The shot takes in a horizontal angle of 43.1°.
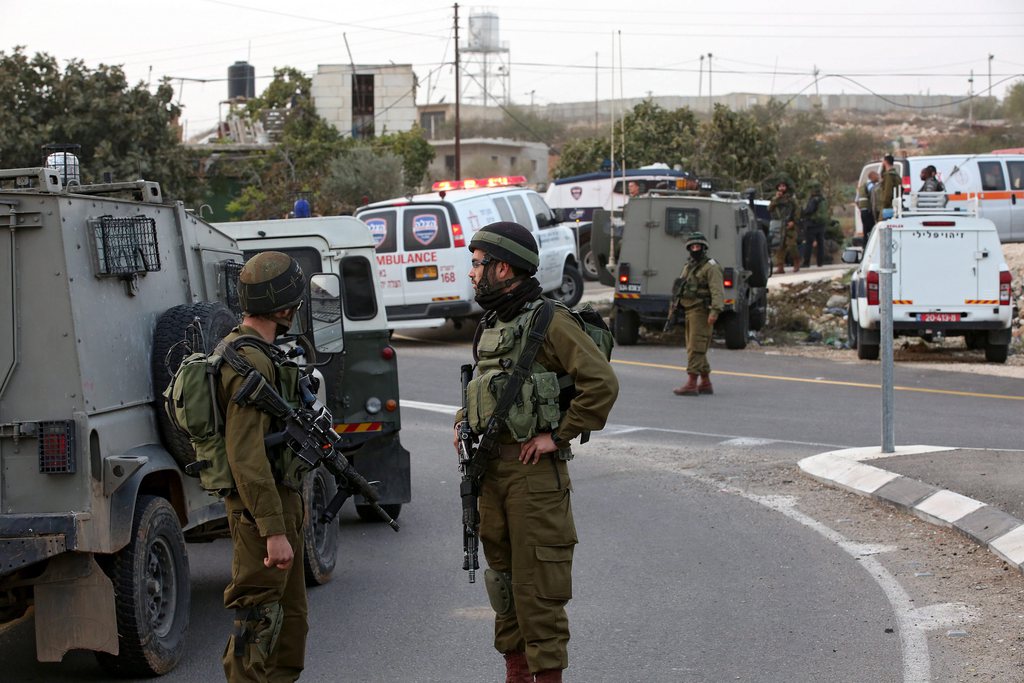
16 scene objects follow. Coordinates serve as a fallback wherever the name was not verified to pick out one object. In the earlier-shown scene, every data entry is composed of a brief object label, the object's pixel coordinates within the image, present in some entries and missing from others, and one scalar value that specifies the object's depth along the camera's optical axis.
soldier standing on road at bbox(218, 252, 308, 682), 4.82
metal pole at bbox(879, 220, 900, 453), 9.94
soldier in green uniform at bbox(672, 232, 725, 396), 14.28
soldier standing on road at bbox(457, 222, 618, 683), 4.93
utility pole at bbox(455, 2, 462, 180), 41.47
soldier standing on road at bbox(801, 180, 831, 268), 29.53
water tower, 93.31
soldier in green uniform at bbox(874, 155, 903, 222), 23.09
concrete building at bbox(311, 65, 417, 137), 58.84
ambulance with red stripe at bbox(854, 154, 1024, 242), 26.64
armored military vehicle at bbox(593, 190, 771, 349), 19.67
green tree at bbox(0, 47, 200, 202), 26.33
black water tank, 61.62
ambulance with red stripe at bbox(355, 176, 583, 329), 19.30
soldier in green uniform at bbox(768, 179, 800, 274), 27.70
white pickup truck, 17.39
